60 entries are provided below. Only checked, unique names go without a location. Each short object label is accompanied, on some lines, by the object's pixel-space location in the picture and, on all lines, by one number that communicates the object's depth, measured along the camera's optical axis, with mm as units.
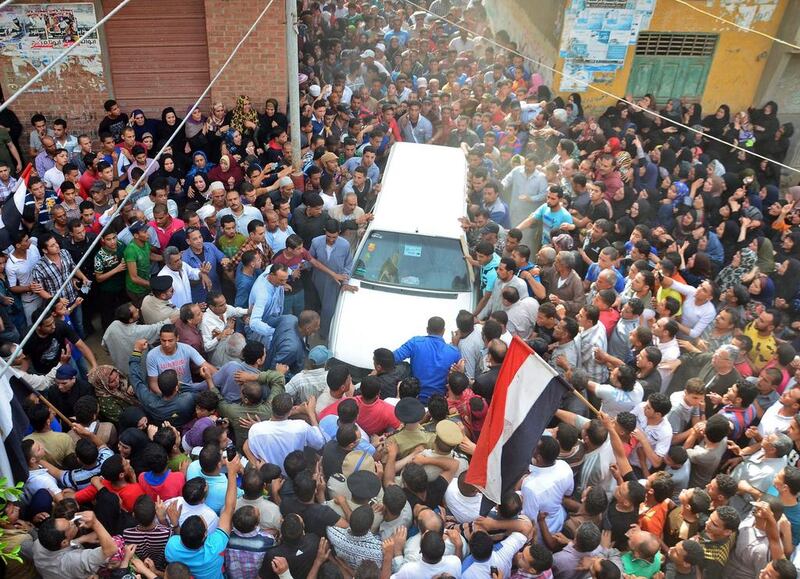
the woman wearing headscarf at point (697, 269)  7718
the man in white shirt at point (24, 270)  6863
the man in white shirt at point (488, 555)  3955
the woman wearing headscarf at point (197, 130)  10202
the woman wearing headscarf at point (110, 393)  5773
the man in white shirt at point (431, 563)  3836
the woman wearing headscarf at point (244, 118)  10766
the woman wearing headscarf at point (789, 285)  7465
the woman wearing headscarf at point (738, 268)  7801
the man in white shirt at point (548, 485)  4480
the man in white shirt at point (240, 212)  7926
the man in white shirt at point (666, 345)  6031
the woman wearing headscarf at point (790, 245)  7918
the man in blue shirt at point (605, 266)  7250
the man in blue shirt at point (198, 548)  3900
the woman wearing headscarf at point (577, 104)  13410
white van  6961
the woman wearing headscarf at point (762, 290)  7176
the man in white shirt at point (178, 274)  6742
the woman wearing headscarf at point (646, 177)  10336
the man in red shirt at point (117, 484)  4469
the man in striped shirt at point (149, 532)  4121
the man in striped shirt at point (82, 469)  4641
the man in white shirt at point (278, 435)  4879
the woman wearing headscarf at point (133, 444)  4832
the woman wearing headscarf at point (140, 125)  10258
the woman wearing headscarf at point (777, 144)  12602
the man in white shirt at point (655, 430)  5012
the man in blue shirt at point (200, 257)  7227
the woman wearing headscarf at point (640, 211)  9078
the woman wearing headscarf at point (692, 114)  12895
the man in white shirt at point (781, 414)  5207
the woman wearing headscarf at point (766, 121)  12641
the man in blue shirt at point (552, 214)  8352
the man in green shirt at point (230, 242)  7699
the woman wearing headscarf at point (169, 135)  10132
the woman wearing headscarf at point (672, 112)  12945
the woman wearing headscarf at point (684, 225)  8500
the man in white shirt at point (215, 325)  6348
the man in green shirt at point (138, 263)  7324
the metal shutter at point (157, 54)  11320
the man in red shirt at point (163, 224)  7566
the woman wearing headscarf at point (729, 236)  8844
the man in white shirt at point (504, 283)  6863
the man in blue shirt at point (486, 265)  7270
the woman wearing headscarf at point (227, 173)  9102
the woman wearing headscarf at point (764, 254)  7895
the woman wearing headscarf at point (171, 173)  8719
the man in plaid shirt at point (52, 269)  6898
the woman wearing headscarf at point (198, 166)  8938
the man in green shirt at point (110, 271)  7395
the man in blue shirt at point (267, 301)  6691
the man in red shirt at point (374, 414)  5254
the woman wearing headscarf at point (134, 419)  5191
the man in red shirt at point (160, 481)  4523
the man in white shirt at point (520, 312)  6645
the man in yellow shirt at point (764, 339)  6201
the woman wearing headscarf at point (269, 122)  10859
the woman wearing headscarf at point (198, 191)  8656
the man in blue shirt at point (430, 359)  6023
